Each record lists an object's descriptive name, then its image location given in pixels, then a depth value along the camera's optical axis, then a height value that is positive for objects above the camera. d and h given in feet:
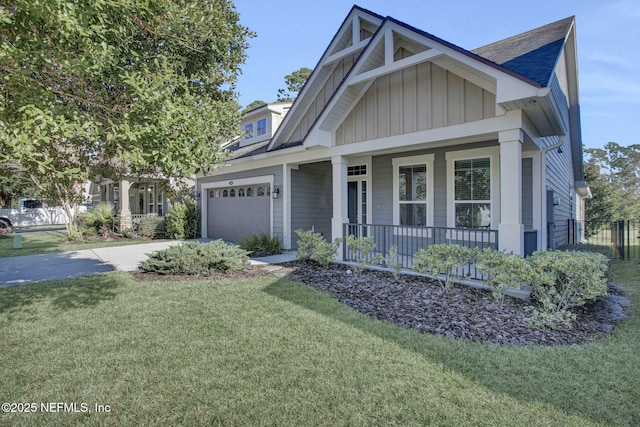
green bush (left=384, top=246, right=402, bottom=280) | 22.15 -3.66
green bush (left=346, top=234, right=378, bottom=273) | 23.62 -2.72
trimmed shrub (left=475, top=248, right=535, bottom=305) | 15.42 -3.01
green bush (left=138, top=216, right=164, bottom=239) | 48.73 -2.17
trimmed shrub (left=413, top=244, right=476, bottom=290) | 18.62 -2.89
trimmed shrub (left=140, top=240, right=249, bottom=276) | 23.50 -3.52
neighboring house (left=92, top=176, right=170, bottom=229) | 51.88 +2.69
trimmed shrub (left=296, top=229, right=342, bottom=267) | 25.84 -3.04
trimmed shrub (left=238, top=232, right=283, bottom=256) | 33.04 -3.46
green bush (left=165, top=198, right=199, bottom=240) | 46.52 -1.21
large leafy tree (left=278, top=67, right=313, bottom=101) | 91.81 +36.88
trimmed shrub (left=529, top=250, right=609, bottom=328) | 14.26 -3.44
